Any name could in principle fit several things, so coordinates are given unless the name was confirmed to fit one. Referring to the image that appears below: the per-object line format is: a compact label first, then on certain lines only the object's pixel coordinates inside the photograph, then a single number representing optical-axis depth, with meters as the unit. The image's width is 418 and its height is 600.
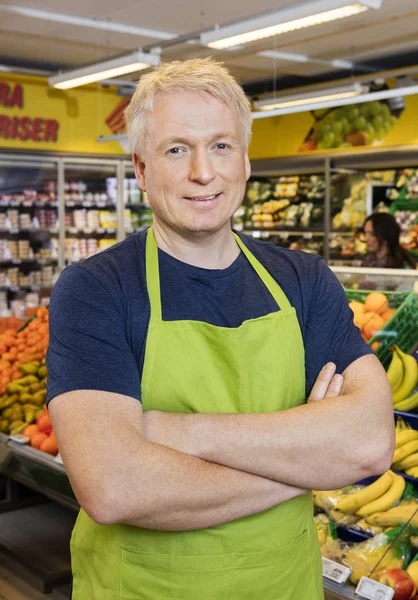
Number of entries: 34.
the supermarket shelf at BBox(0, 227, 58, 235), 8.37
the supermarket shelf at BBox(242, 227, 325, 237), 8.85
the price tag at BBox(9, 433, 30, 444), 3.64
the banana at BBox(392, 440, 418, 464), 2.64
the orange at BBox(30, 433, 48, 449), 3.58
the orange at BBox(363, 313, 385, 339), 3.20
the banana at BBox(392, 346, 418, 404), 2.87
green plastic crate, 3.09
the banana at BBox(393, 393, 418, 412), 2.82
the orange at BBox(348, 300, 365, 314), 3.39
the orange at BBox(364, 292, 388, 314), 3.38
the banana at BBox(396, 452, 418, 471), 2.63
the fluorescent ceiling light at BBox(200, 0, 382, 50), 4.20
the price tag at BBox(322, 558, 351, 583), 2.22
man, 1.36
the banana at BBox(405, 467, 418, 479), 2.62
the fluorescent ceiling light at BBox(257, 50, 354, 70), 7.80
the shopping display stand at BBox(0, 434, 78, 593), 3.41
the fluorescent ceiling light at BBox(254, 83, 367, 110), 6.17
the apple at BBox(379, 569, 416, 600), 2.18
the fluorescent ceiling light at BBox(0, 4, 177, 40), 6.25
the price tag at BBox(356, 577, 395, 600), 2.14
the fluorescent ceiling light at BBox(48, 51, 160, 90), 5.67
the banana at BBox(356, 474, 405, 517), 2.53
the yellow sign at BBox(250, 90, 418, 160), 8.16
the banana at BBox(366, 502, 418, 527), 2.44
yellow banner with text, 8.45
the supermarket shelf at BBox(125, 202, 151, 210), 9.39
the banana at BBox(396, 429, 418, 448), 2.71
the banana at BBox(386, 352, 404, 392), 2.90
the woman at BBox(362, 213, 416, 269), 6.71
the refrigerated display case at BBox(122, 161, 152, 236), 9.24
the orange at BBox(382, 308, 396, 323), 3.28
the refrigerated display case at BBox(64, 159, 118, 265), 8.84
